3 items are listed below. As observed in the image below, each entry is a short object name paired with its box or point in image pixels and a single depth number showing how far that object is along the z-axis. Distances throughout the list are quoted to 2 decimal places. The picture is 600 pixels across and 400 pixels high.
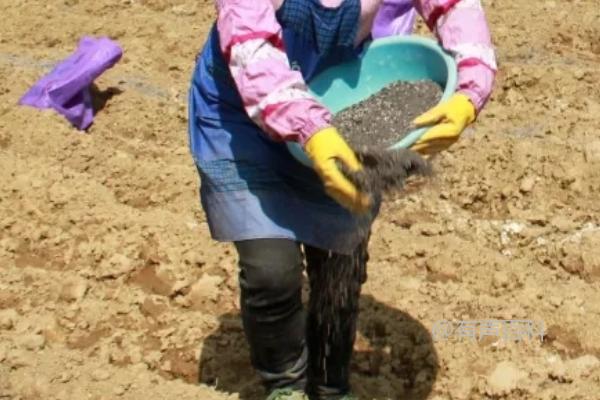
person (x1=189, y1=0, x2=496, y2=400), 3.39
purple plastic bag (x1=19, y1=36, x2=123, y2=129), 7.35
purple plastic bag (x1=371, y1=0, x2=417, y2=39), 4.01
